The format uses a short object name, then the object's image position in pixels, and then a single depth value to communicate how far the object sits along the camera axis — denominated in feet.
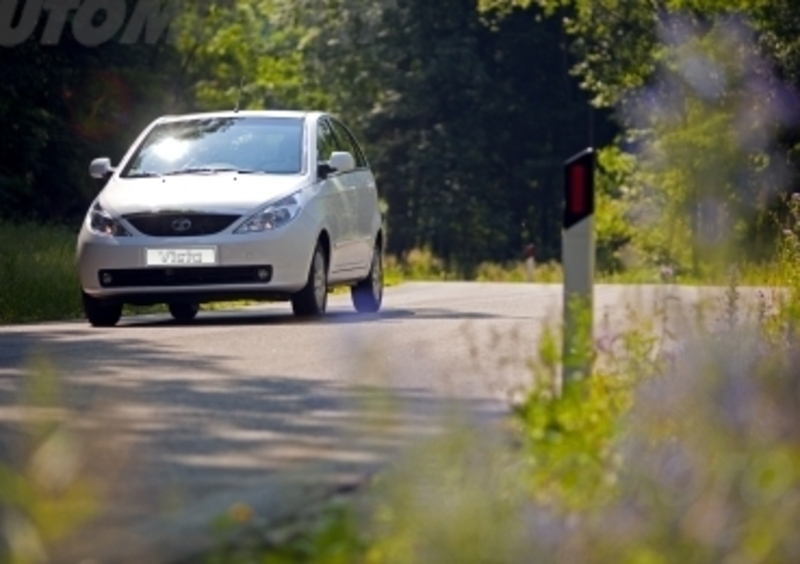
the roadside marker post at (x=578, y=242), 32.19
